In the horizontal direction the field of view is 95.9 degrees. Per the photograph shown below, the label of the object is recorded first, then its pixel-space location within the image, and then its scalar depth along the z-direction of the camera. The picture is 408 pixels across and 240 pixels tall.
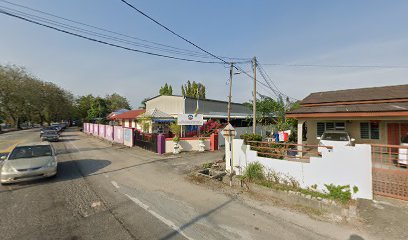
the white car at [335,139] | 9.78
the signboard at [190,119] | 14.30
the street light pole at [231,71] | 15.60
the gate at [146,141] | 13.73
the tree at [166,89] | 52.62
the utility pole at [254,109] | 14.00
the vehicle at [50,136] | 21.03
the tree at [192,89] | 48.93
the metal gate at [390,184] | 5.23
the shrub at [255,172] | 6.92
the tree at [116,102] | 79.12
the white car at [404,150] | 7.58
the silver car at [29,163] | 6.35
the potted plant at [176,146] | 13.21
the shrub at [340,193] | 5.13
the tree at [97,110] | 50.78
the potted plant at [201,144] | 14.25
